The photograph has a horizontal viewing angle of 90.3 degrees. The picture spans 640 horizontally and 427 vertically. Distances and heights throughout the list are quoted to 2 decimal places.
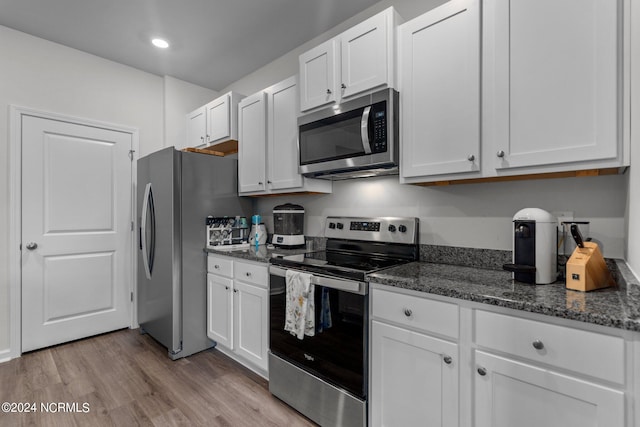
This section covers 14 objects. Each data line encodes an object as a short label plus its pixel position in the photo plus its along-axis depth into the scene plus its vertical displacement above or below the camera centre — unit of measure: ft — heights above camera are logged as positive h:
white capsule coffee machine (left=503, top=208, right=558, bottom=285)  4.40 -0.51
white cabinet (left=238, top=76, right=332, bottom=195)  8.05 +1.82
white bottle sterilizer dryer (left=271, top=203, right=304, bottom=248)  8.92 -0.42
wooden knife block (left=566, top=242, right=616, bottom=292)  3.97 -0.75
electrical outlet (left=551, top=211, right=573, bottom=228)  5.04 -0.07
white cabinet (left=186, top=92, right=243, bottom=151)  9.98 +2.96
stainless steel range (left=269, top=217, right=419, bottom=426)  5.29 -2.07
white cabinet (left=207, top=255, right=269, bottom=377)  7.23 -2.45
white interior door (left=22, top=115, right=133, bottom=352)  9.09 -0.62
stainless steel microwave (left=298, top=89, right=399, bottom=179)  5.94 +1.51
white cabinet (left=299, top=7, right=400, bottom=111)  5.95 +3.05
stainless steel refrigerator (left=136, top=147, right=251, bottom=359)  8.57 -0.68
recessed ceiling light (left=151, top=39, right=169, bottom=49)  9.14 +4.90
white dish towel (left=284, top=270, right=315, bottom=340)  5.89 -1.78
